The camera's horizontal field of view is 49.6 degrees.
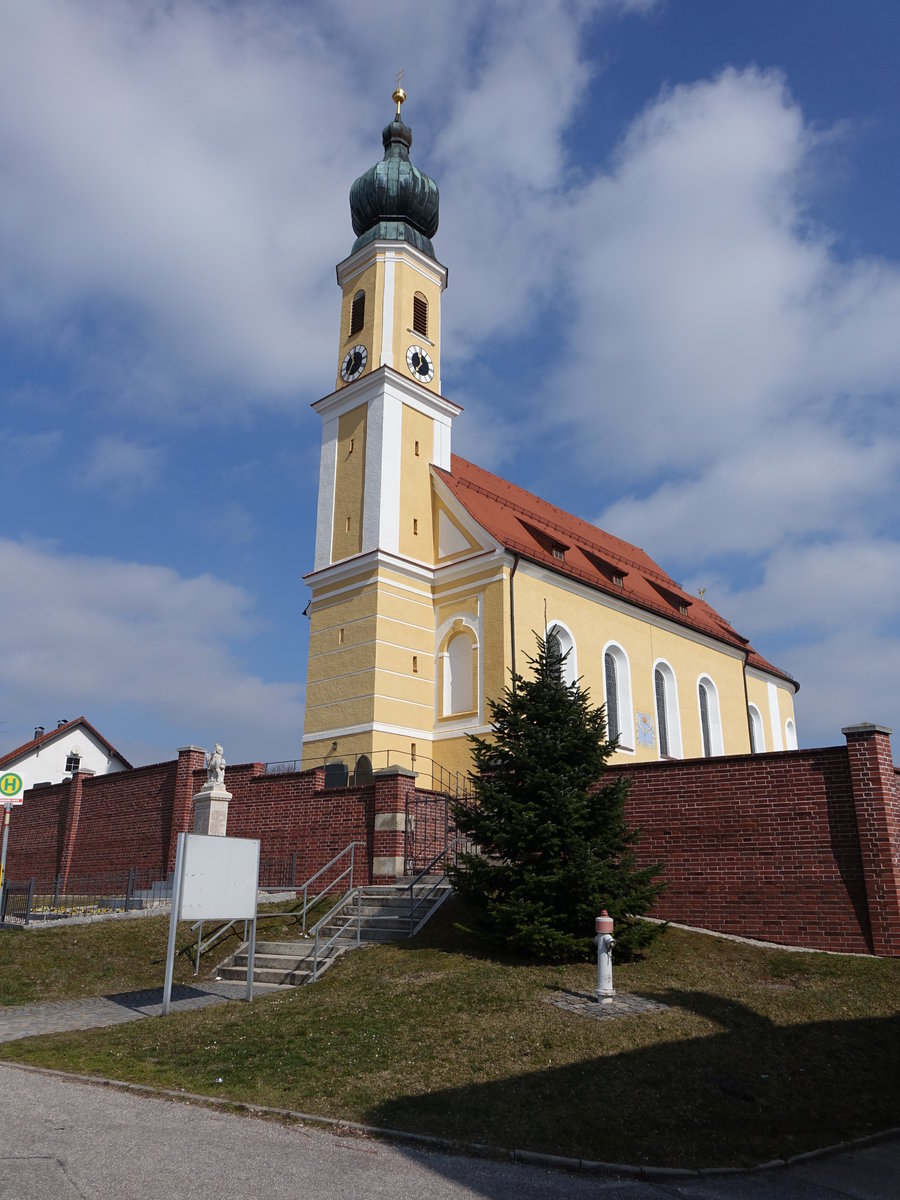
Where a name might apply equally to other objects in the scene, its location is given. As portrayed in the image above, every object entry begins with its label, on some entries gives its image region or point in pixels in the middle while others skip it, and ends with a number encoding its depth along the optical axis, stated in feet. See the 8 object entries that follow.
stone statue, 64.59
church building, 85.30
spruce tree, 39.09
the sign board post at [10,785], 55.06
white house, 145.38
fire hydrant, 33.71
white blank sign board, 40.19
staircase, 44.04
